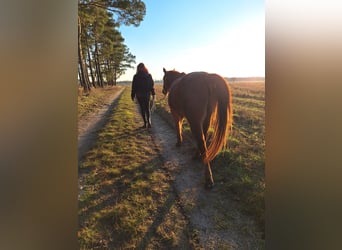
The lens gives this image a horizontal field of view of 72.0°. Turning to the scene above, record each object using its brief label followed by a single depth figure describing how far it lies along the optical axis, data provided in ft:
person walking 20.12
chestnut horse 10.72
